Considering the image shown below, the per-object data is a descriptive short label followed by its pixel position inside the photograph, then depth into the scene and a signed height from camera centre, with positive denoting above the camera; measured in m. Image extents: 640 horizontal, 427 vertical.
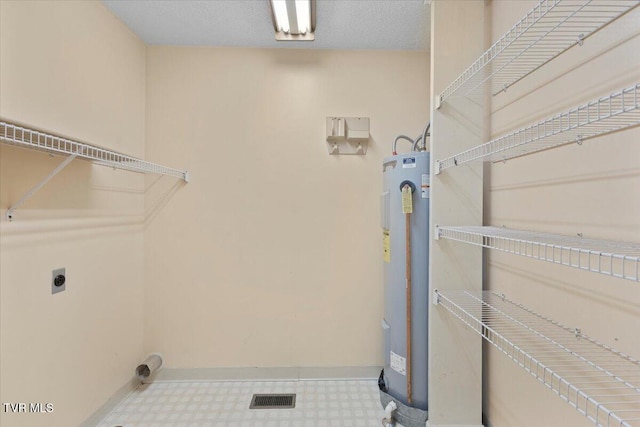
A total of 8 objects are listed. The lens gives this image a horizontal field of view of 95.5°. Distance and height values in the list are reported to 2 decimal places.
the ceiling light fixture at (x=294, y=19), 1.62 +1.18
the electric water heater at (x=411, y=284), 1.65 -0.40
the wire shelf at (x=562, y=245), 0.73 -0.09
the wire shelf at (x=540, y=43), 0.90 +0.67
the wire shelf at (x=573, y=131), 0.82 +0.28
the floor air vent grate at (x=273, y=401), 1.79 -1.18
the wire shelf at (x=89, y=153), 1.08 +0.29
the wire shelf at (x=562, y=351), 0.85 -0.50
